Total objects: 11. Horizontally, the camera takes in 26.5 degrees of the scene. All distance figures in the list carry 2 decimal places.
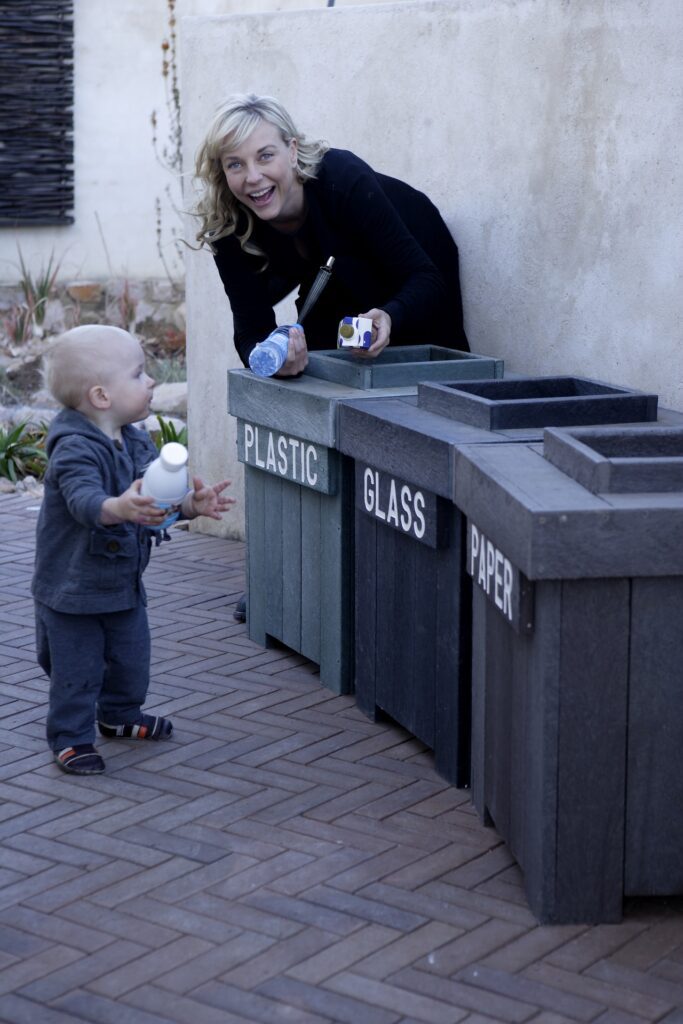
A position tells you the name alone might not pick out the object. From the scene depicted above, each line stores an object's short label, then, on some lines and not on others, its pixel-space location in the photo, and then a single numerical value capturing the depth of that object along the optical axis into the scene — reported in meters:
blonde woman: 4.70
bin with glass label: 3.70
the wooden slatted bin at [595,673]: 2.87
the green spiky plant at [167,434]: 7.65
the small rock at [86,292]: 11.21
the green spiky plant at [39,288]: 10.84
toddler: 3.80
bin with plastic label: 4.46
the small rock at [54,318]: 11.15
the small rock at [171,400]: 9.48
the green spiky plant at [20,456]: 8.18
